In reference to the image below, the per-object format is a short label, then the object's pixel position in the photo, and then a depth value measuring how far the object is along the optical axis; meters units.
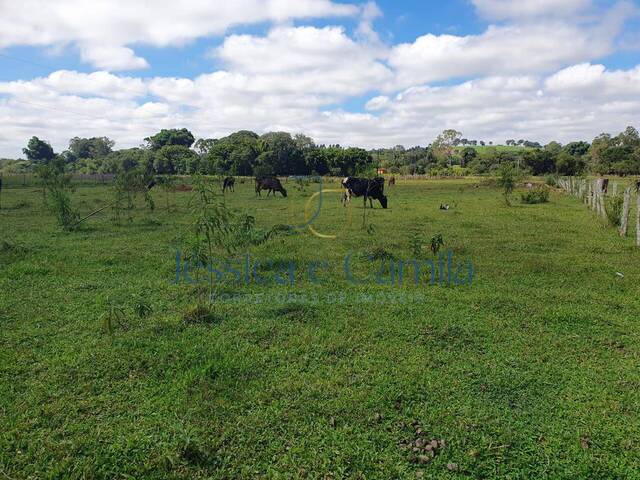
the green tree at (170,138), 74.50
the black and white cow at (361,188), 18.94
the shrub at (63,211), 11.96
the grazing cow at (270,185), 25.28
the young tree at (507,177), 19.88
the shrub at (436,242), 8.69
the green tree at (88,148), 89.25
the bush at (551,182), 32.41
